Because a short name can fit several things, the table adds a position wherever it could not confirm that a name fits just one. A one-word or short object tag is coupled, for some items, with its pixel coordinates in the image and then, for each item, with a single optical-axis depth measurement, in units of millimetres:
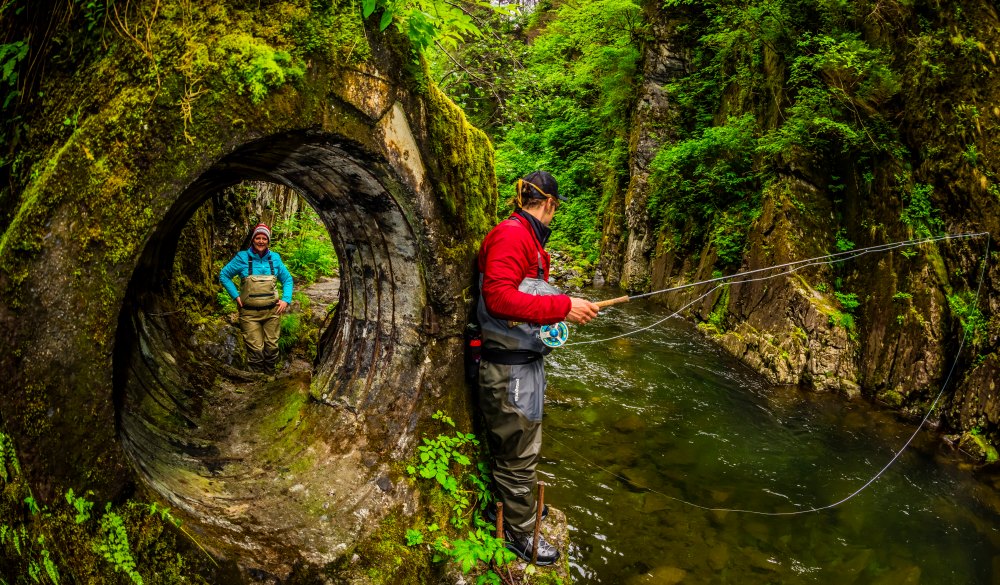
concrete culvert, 2246
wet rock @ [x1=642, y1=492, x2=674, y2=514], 5414
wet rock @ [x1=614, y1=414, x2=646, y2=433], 7180
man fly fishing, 3324
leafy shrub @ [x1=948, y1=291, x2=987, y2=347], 7152
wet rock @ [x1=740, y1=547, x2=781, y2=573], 4660
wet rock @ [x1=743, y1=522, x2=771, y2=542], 5078
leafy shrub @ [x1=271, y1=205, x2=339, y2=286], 11672
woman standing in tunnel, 7137
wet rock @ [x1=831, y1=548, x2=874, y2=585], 4598
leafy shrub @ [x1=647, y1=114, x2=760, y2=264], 12375
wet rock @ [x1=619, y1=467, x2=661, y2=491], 5832
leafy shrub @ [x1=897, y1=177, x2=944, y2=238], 8078
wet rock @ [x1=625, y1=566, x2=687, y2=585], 4375
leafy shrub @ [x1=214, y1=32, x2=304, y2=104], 2602
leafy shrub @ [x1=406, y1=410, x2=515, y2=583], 3422
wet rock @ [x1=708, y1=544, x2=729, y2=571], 4633
